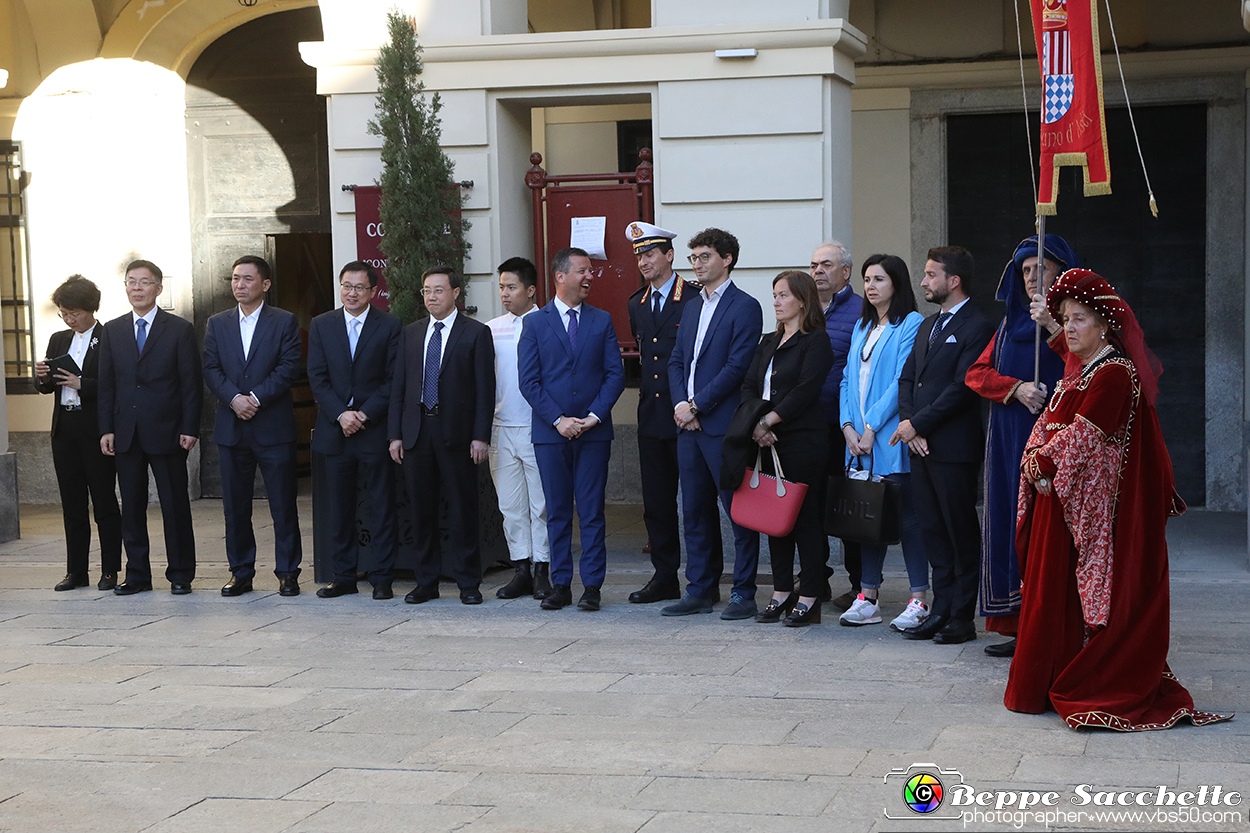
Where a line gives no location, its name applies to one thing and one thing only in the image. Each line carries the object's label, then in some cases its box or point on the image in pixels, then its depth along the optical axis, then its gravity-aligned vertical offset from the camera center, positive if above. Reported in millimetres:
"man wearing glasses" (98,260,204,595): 8438 -606
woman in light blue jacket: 6980 -479
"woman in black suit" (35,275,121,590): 8656 -881
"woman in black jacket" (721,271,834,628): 6973 -542
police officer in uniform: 7734 -562
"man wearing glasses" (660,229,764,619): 7301 -453
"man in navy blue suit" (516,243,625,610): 7680 -547
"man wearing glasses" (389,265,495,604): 7918 -639
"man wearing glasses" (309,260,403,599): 8188 -559
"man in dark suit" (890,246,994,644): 6645 -685
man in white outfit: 8078 -1017
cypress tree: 9023 +840
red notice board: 9430 +447
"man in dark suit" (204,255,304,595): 8328 -621
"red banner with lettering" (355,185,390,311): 9375 +502
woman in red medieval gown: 5199 -908
